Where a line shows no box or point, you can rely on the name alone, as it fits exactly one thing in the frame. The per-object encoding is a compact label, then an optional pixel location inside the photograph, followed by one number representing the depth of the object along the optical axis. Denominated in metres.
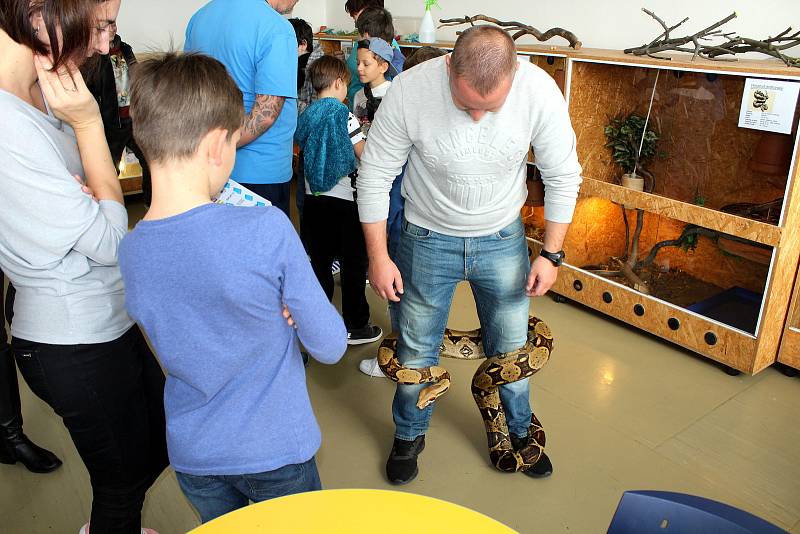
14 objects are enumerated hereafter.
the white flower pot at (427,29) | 4.96
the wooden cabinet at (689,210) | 3.15
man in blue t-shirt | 2.68
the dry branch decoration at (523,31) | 3.90
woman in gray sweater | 1.37
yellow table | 1.14
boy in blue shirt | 1.24
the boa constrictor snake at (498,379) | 2.48
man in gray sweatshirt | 2.09
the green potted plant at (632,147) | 3.77
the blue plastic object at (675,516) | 1.16
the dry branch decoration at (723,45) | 3.14
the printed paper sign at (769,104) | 2.92
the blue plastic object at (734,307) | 3.25
